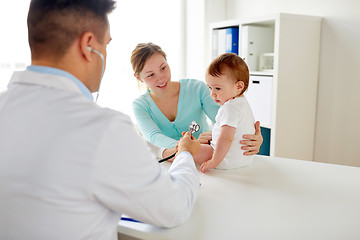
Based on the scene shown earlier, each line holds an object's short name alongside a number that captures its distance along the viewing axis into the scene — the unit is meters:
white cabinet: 2.32
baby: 1.18
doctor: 0.64
